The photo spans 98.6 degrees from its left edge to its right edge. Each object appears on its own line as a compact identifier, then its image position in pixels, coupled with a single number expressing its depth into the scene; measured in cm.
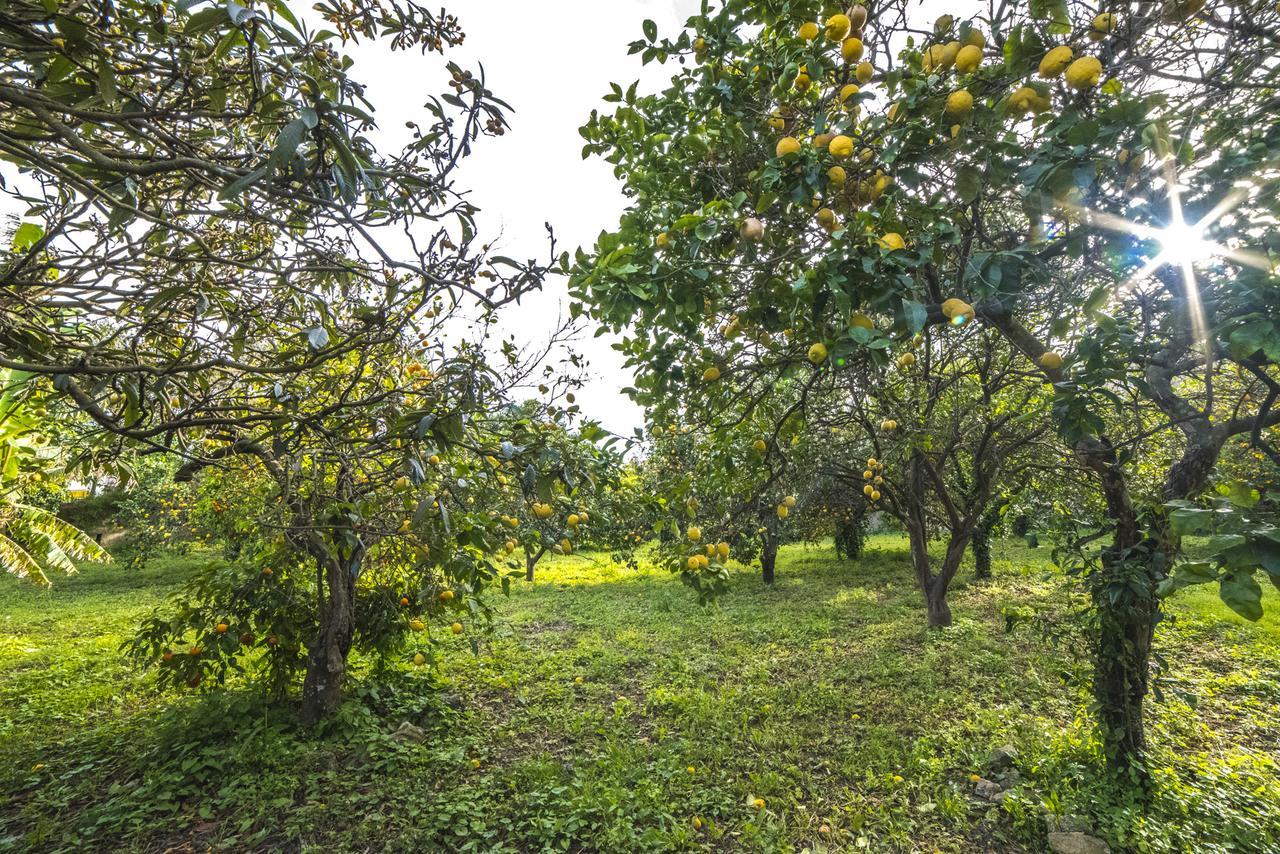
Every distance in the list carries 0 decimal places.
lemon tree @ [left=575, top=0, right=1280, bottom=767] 159
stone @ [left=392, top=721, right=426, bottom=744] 415
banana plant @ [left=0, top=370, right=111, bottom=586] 519
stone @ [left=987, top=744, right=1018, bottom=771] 370
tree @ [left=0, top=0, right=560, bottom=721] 146
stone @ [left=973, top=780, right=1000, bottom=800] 343
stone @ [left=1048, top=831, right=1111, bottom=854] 280
